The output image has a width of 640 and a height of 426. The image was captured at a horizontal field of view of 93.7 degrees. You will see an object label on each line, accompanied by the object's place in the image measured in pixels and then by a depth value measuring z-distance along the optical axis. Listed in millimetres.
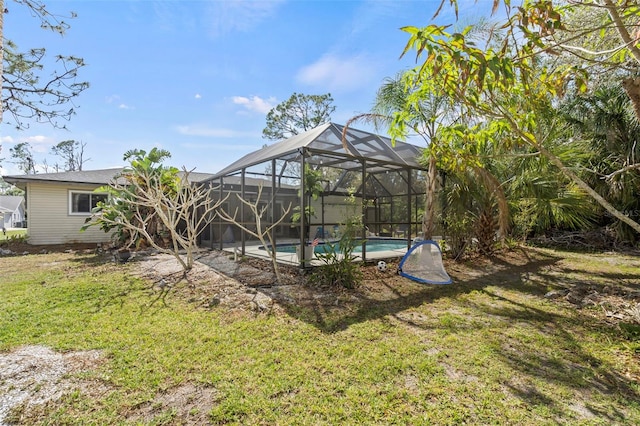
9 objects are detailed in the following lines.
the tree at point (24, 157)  31369
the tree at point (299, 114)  24609
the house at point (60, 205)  11781
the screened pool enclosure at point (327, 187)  6875
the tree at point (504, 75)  2432
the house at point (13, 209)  36344
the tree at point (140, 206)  9735
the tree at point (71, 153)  37125
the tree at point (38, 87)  8320
